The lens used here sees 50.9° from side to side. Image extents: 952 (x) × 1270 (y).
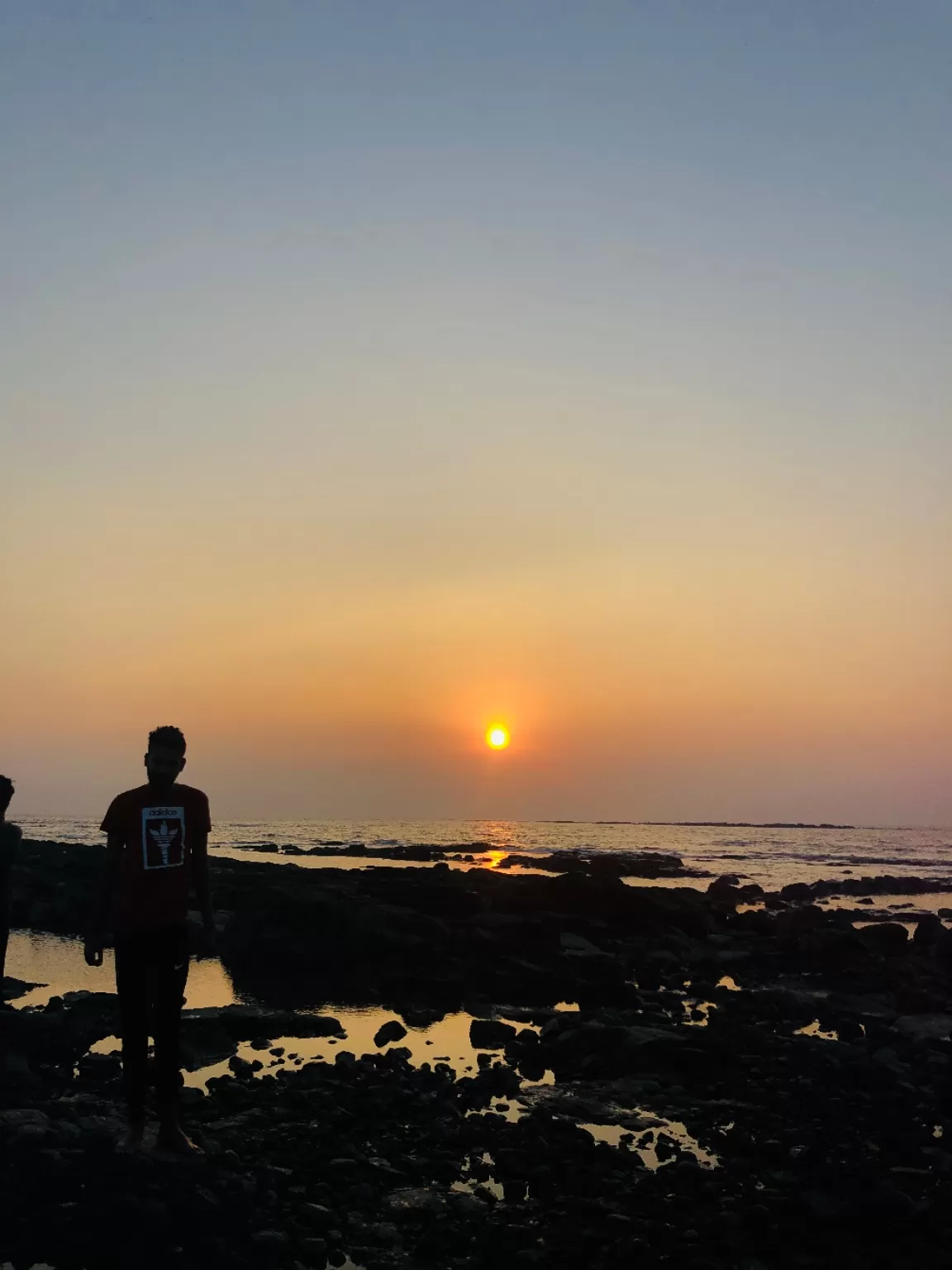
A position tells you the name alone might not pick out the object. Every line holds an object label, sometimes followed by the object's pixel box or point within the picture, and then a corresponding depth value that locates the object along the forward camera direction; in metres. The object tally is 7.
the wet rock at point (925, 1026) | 14.73
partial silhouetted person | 8.84
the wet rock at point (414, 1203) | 7.20
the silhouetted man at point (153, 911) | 7.57
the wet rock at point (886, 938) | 23.80
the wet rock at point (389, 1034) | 13.03
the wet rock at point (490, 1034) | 13.19
